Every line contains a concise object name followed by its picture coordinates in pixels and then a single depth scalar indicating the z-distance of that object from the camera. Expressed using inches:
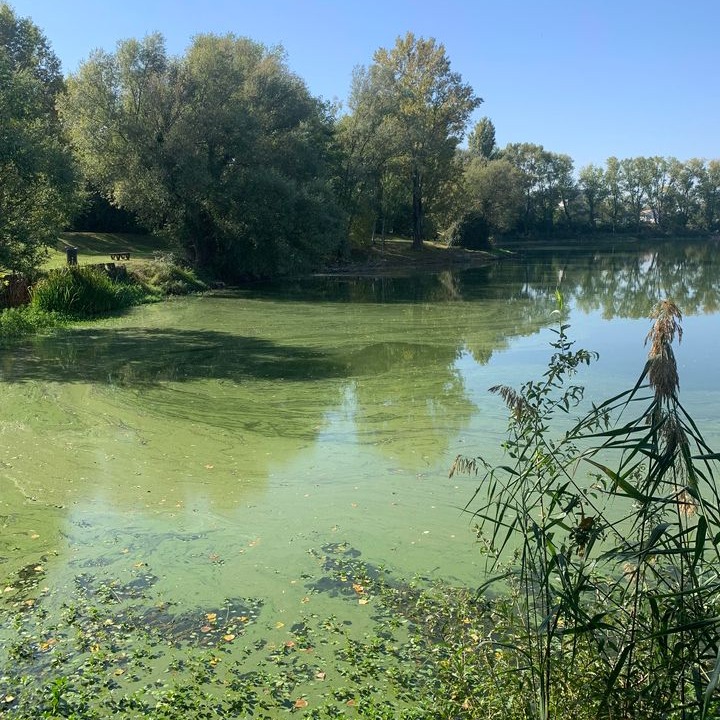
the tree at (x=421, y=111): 1590.8
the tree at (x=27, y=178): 615.2
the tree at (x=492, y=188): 2263.8
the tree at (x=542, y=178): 3073.3
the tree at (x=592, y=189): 3388.3
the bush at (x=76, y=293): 719.7
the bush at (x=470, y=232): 2086.6
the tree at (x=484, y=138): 2908.5
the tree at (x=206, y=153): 1000.9
